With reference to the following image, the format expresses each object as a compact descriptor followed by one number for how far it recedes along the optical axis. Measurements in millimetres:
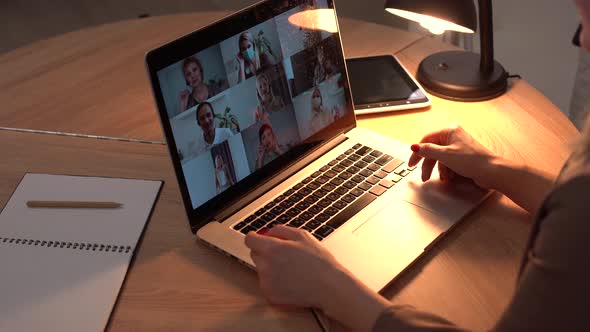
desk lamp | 1116
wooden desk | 800
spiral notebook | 794
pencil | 976
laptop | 856
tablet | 1207
